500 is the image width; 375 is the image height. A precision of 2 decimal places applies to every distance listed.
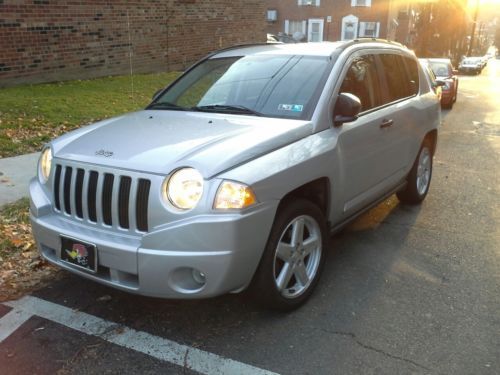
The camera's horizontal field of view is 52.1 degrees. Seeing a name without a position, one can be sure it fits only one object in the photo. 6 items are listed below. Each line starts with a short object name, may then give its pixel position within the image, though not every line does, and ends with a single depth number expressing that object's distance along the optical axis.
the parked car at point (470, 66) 46.12
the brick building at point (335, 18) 42.71
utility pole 67.19
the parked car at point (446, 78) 15.46
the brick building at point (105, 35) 10.49
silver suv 2.88
